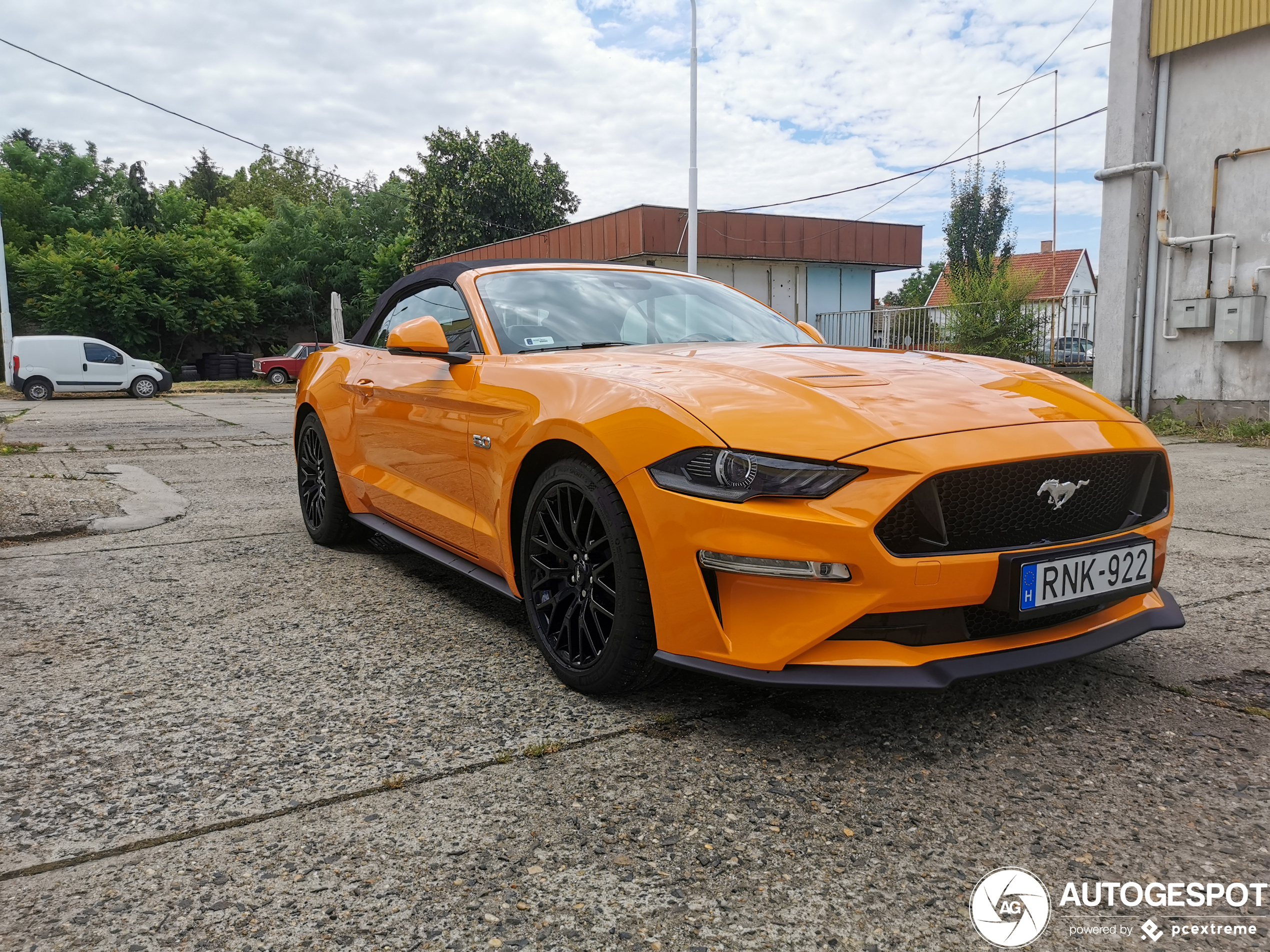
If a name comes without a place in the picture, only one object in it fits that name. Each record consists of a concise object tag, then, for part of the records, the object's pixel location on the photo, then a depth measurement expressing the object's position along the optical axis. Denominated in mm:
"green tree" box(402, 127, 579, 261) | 38719
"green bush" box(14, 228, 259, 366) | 31094
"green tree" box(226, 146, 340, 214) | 65438
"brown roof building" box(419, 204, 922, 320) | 22734
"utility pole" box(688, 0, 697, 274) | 18469
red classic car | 31219
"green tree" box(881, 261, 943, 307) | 82875
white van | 22828
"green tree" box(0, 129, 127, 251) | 41625
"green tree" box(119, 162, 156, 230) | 42156
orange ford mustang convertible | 2154
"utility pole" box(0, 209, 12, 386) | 23828
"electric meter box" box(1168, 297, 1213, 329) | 9930
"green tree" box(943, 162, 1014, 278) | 52688
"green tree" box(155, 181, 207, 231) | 44344
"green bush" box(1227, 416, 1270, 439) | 9492
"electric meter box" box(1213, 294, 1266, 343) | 9516
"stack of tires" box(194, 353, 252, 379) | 33656
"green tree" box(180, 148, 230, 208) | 71938
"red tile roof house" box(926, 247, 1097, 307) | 48969
